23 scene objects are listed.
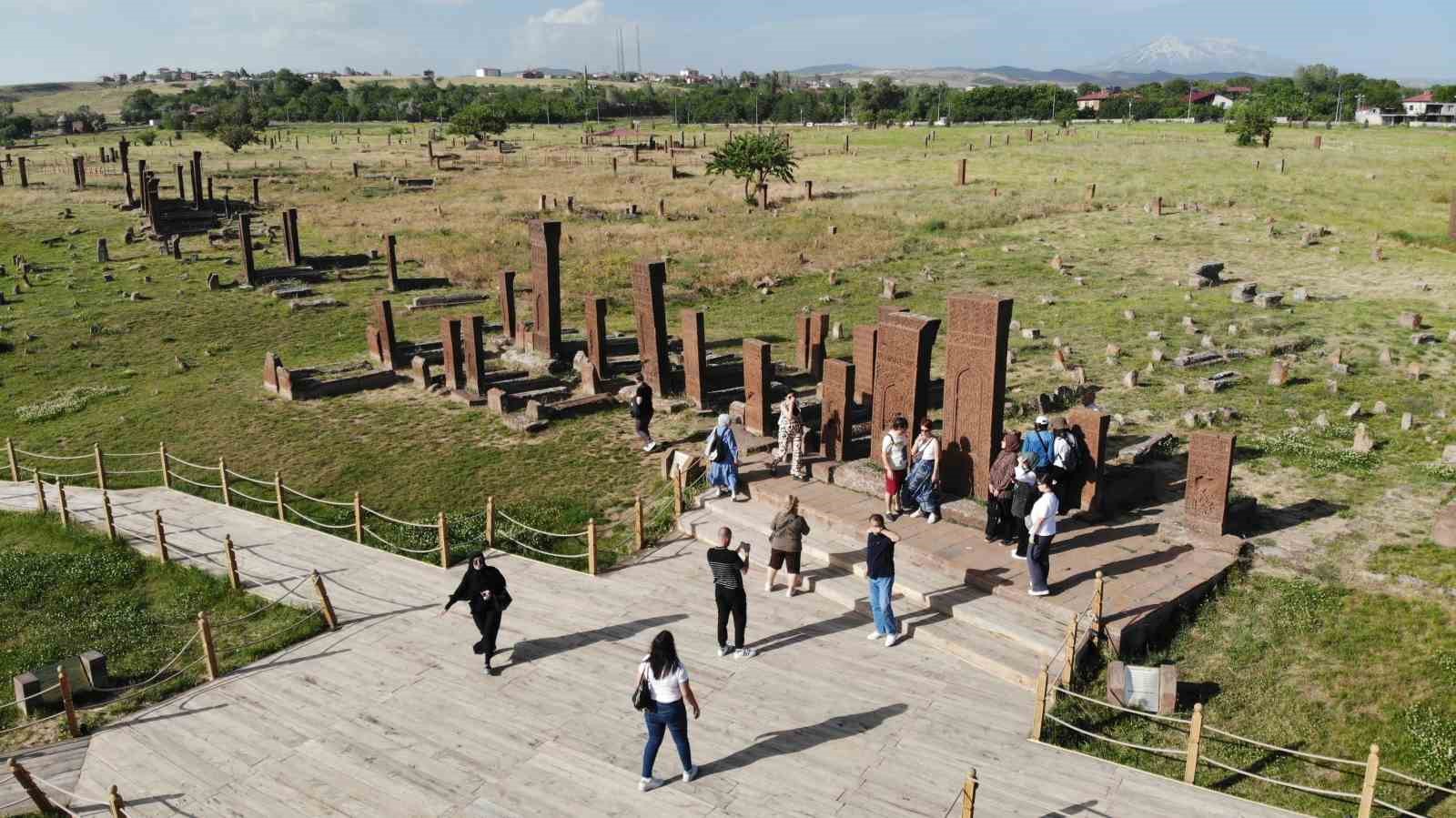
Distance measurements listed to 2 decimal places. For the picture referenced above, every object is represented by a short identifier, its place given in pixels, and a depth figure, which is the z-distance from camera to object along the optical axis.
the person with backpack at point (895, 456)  14.80
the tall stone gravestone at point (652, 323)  22.59
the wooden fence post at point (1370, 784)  8.35
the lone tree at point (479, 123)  94.31
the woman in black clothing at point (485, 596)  11.74
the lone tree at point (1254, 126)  67.69
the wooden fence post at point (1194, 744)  9.40
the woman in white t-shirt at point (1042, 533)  12.09
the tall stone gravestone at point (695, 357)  21.75
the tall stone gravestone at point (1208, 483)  13.76
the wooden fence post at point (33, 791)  9.68
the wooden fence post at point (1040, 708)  10.04
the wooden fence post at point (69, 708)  11.34
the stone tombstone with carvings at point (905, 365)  15.73
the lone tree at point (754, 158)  56.50
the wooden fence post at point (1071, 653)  10.96
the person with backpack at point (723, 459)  16.05
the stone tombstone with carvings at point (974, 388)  14.63
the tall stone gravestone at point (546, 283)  25.28
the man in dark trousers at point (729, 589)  11.43
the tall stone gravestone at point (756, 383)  19.23
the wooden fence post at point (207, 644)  12.16
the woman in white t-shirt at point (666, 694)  9.30
